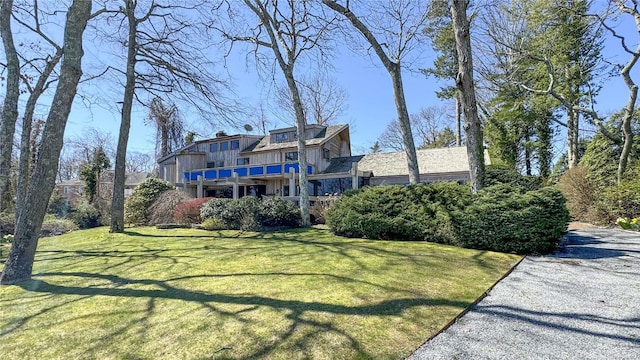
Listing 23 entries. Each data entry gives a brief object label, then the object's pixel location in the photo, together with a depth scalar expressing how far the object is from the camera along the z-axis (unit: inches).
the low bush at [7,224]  553.9
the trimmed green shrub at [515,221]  255.1
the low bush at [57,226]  559.2
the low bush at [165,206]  567.2
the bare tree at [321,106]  1166.3
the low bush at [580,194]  479.3
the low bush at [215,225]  465.7
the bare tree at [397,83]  413.4
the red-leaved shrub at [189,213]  529.7
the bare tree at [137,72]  474.3
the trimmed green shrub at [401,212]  301.3
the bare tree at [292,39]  497.7
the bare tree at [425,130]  1252.6
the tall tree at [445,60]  775.1
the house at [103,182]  1017.8
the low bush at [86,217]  640.4
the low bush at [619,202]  412.5
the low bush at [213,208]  476.6
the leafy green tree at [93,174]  826.8
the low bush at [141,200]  612.7
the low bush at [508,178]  302.7
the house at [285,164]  783.7
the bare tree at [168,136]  1347.1
